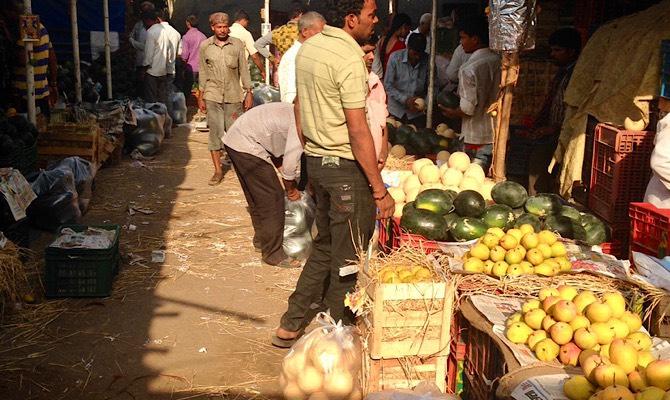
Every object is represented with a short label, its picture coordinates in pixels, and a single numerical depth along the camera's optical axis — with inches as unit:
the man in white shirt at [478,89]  308.7
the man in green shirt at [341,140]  182.4
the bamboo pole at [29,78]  356.8
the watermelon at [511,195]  242.8
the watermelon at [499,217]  226.7
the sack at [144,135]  509.7
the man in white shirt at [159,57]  604.7
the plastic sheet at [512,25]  263.7
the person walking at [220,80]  419.5
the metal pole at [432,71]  400.2
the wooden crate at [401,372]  165.8
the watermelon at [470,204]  232.4
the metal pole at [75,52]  488.1
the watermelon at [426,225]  219.3
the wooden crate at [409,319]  160.2
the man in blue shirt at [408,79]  435.5
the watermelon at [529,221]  221.1
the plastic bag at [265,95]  589.0
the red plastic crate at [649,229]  181.6
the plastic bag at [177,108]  645.9
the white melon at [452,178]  272.1
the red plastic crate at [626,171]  237.6
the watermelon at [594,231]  224.1
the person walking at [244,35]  612.4
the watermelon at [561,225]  221.9
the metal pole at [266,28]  651.5
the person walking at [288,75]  349.1
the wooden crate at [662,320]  159.5
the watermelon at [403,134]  400.8
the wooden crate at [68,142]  398.9
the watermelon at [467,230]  218.7
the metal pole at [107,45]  576.1
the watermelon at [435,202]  234.8
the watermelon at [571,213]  228.7
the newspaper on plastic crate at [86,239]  249.6
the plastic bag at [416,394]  153.6
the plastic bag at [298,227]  292.0
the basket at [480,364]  154.7
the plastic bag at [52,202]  327.0
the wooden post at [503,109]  265.0
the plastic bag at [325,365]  167.3
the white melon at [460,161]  284.0
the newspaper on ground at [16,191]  271.0
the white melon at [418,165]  288.2
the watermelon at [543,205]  235.1
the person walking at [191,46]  714.2
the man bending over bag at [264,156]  265.1
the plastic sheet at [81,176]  362.3
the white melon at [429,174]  274.8
